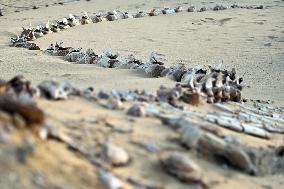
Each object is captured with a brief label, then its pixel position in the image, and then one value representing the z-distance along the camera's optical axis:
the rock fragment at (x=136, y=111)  5.70
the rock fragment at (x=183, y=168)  4.59
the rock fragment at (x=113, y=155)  4.55
